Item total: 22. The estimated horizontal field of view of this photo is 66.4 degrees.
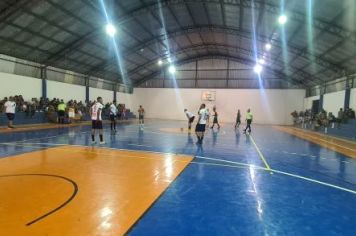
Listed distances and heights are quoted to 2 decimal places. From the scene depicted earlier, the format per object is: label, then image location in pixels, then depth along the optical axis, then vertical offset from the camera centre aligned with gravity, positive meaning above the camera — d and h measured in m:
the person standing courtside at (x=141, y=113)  21.69 -0.32
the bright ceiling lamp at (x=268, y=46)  26.96 +6.87
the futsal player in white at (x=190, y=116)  18.30 -0.41
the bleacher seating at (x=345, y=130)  21.25 -1.28
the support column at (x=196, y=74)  42.01 +5.62
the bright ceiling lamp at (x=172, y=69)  42.84 +6.47
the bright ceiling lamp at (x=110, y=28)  20.23 +5.96
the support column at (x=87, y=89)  33.75 +2.27
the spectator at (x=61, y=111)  23.90 -0.41
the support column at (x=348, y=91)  25.30 +2.30
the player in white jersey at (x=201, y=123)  13.65 -0.61
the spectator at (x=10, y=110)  17.77 -0.34
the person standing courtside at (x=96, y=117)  12.29 -0.43
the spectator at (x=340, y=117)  23.92 -0.16
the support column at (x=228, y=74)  40.77 +5.71
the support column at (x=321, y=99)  32.03 +1.85
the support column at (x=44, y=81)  26.80 +2.41
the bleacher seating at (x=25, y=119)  20.27 -1.08
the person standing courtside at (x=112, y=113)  17.56 -0.32
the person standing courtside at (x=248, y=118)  21.78 -0.45
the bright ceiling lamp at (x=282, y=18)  17.89 +6.30
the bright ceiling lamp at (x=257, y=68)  39.00 +6.43
